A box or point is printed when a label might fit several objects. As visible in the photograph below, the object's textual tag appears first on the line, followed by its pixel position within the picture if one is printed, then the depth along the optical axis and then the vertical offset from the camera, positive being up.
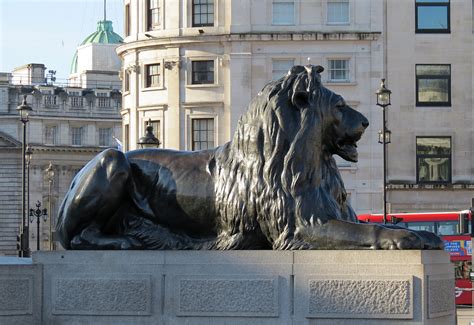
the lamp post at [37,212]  72.78 -2.66
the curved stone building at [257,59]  58.12 +4.47
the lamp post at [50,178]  106.05 -1.02
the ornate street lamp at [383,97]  39.44 +1.94
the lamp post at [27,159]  78.64 +0.37
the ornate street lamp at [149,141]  33.50 +0.58
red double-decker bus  41.66 -2.09
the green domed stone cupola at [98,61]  124.00 +9.95
